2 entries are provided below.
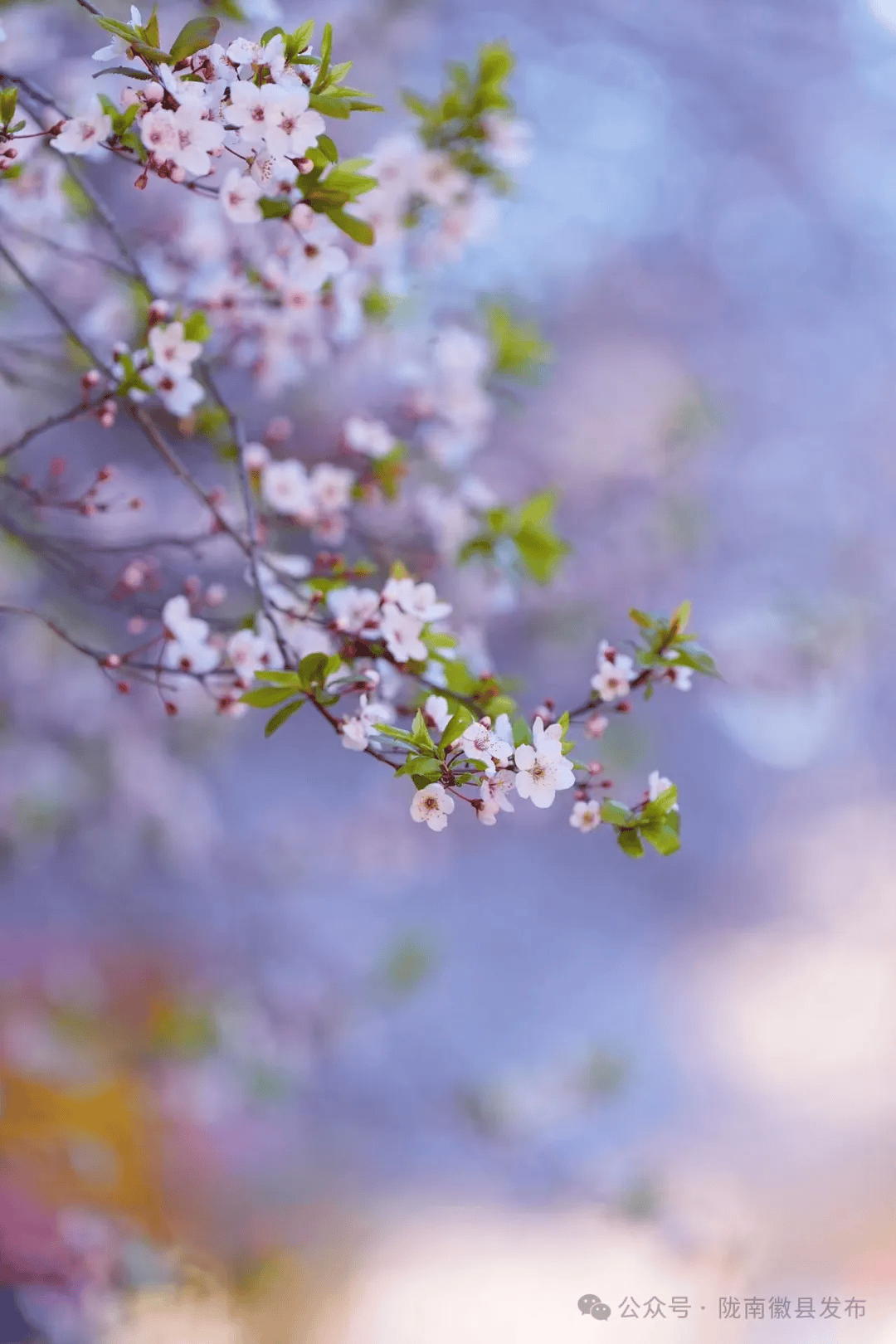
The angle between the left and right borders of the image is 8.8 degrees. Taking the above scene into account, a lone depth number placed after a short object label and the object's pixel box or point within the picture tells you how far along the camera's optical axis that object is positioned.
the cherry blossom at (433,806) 2.15
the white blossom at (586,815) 2.20
